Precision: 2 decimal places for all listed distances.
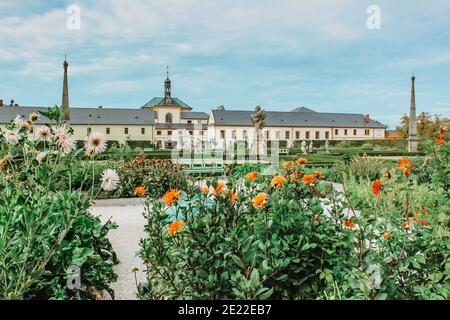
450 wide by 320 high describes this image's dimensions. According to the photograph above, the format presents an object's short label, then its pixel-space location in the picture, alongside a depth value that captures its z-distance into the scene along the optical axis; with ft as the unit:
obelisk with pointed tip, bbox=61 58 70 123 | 48.14
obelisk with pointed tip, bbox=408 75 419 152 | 69.32
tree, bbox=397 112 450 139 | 106.42
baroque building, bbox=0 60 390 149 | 109.40
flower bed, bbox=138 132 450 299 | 6.07
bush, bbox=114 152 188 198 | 25.62
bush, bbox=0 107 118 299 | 6.21
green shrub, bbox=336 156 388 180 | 31.58
